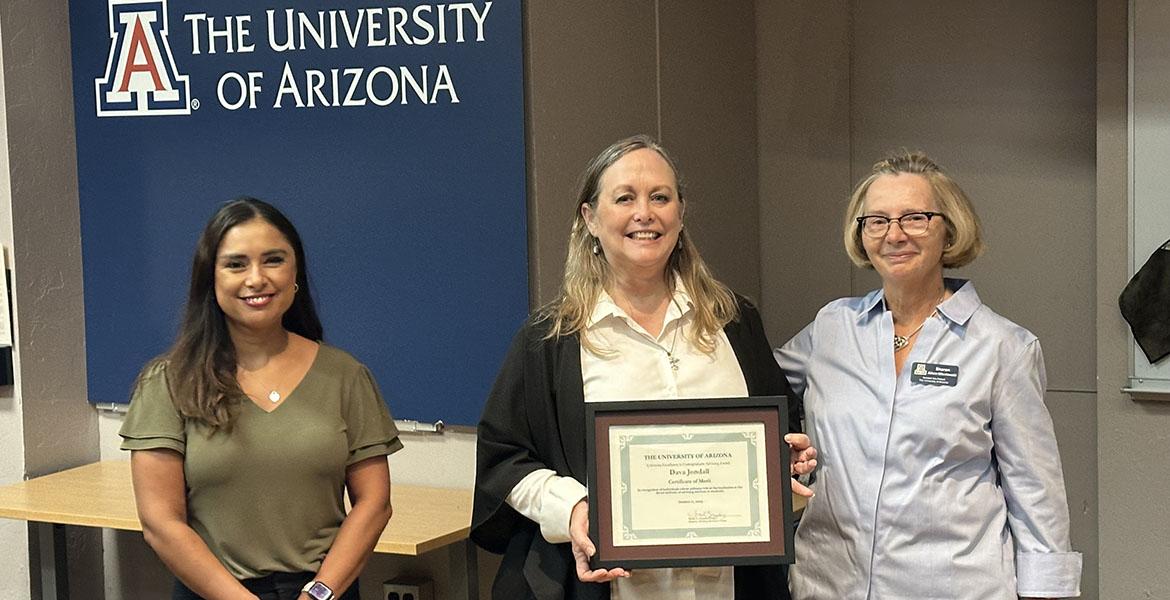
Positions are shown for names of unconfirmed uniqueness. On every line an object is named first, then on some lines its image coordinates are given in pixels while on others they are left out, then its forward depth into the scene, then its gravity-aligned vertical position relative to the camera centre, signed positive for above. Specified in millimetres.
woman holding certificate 2541 -268
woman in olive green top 2584 -395
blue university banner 3793 +219
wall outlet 3947 -1055
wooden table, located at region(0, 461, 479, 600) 3432 -759
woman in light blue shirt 2570 -434
